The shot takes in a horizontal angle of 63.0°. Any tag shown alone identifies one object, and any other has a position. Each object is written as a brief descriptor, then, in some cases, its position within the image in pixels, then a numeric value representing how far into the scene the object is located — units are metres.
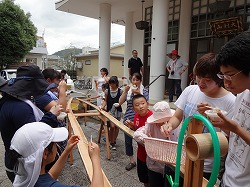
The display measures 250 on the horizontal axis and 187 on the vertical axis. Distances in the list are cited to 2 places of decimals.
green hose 0.78
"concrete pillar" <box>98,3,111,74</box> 9.66
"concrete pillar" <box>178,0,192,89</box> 8.08
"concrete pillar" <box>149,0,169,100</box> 7.07
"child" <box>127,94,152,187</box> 2.43
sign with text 6.01
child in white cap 1.22
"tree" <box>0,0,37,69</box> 16.98
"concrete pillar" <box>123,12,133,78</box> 10.88
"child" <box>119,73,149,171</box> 3.59
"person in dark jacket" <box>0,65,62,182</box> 1.76
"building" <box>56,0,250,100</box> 6.67
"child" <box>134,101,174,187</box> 1.88
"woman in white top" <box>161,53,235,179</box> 1.49
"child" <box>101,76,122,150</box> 4.45
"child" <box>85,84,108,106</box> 5.25
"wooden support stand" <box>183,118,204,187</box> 0.96
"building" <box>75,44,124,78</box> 24.47
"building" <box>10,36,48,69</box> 29.06
